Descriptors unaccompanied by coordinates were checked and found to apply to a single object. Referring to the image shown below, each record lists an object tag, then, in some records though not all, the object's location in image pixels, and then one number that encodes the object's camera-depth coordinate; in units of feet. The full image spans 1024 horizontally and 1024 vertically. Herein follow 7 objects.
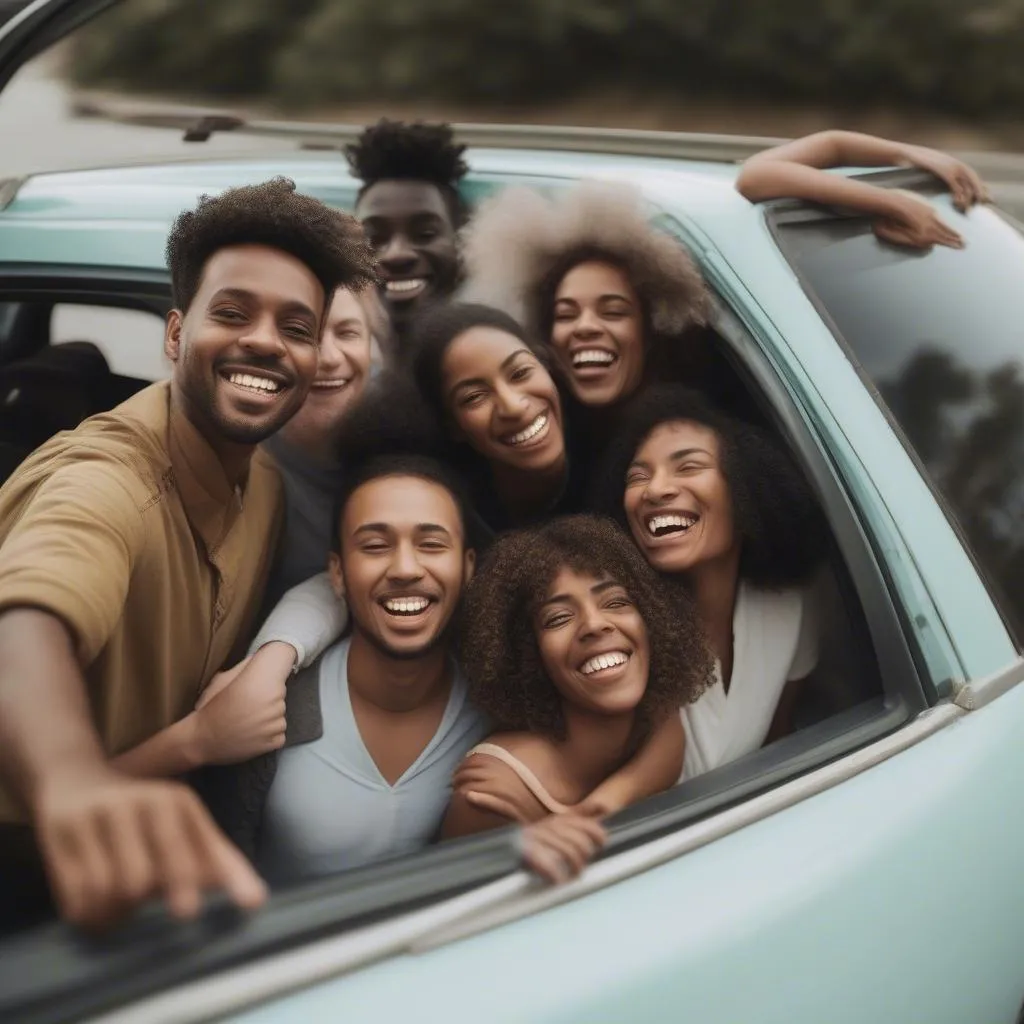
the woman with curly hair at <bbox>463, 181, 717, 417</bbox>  7.30
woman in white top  6.70
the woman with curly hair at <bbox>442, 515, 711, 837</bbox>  6.02
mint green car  4.00
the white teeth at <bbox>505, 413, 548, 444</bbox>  7.24
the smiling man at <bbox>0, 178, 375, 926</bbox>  4.49
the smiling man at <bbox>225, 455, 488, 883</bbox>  5.94
